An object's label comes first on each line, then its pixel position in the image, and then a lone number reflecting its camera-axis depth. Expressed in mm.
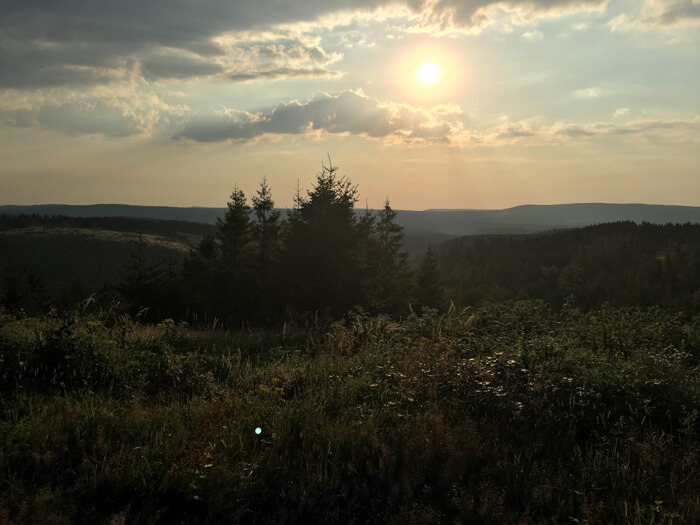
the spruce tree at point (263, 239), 23438
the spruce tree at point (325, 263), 18656
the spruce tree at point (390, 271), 21391
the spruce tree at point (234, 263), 26188
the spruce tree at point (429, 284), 39781
